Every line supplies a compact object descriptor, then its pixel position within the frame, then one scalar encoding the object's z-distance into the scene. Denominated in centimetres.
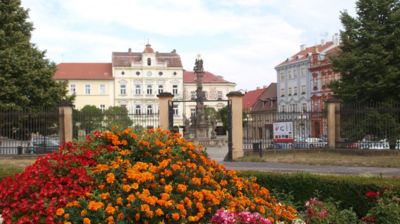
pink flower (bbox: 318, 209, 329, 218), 662
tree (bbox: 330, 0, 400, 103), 2591
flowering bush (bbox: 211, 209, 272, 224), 567
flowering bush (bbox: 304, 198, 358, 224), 663
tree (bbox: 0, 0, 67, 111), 2566
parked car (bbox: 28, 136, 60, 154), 2212
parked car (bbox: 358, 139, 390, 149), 2350
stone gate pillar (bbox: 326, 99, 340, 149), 2355
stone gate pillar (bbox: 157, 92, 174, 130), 2225
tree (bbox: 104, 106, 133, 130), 2212
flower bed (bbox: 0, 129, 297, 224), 567
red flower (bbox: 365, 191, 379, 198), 786
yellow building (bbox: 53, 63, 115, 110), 7969
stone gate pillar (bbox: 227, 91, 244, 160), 2169
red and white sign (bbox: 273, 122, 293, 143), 2408
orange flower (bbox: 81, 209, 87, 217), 549
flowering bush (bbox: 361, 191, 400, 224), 682
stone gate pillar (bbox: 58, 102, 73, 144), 2198
